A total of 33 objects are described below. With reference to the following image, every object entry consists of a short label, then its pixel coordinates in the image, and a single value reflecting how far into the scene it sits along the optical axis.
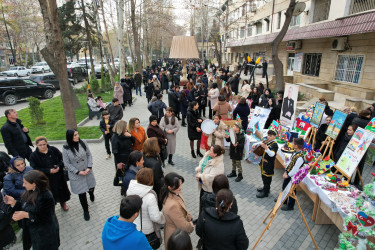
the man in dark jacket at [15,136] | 5.94
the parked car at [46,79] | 20.42
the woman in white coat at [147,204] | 3.11
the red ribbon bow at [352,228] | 3.12
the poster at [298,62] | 18.29
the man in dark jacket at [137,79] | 17.22
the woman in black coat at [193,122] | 7.26
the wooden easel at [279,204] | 3.82
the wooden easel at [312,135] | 6.25
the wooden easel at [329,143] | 5.53
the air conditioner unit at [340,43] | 13.14
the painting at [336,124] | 5.70
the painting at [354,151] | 4.49
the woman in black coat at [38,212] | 3.12
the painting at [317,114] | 6.50
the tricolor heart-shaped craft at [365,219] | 2.98
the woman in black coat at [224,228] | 2.51
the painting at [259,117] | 7.77
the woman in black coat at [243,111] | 8.30
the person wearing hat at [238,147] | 5.84
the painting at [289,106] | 7.19
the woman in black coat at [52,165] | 4.37
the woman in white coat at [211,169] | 4.24
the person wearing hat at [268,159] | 4.90
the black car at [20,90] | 15.49
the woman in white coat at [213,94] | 10.77
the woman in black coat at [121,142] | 5.15
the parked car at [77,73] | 24.77
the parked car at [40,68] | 37.38
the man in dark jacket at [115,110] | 7.94
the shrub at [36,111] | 10.40
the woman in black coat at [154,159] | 4.13
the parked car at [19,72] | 30.12
